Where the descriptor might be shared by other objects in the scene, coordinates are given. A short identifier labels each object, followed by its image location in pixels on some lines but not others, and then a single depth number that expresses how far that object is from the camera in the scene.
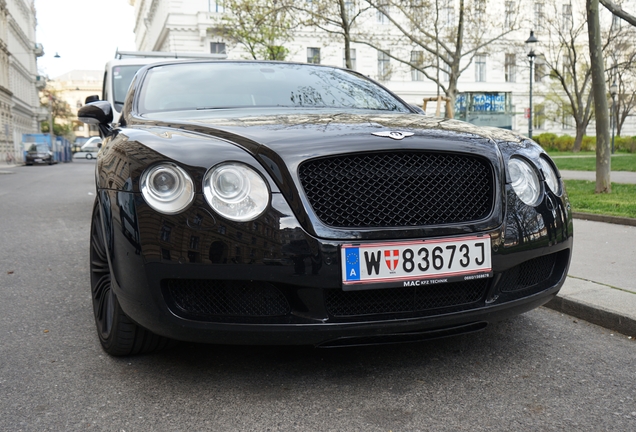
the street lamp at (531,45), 23.16
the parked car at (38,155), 45.44
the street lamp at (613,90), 32.91
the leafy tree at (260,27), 20.70
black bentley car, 2.33
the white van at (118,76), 10.86
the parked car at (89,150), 65.88
